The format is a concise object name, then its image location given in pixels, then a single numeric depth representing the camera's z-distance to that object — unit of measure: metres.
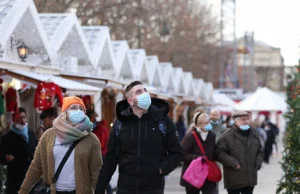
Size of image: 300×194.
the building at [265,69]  99.88
